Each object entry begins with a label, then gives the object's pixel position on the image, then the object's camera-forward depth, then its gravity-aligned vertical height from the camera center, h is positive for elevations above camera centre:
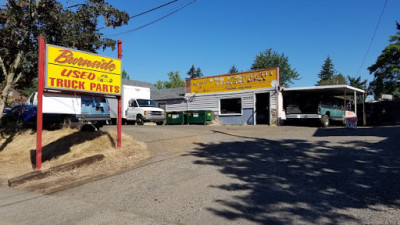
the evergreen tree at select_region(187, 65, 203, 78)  95.44 +15.25
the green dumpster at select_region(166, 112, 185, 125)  21.89 +0.05
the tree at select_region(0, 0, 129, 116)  10.30 +3.42
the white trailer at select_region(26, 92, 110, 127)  12.34 +0.26
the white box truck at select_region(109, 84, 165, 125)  19.55 +0.73
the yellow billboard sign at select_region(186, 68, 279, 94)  19.92 +2.75
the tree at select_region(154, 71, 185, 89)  76.00 +9.61
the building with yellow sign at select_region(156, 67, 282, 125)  19.81 +1.68
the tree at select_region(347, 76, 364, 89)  70.38 +8.87
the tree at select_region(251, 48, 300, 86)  59.34 +11.07
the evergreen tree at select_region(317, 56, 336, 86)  85.94 +13.88
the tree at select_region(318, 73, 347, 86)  60.81 +7.95
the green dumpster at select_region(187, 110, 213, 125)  20.75 +0.17
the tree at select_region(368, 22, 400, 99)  35.94 +6.02
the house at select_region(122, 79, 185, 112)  25.72 +2.00
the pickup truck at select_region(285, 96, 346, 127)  16.75 +0.40
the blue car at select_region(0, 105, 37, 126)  14.30 +0.19
